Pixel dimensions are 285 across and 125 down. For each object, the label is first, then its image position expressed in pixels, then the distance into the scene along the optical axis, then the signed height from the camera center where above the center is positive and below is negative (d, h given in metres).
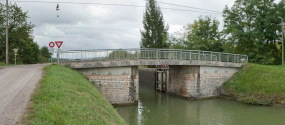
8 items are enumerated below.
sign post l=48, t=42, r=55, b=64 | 16.03 +0.92
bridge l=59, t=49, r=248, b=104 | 16.84 -0.86
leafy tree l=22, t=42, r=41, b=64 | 34.72 +0.80
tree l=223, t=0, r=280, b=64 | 28.45 +4.12
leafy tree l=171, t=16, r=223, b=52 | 33.19 +3.39
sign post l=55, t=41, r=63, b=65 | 16.12 +1.01
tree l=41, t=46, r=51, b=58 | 69.19 +2.12
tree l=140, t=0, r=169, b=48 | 38.78 +5.60
